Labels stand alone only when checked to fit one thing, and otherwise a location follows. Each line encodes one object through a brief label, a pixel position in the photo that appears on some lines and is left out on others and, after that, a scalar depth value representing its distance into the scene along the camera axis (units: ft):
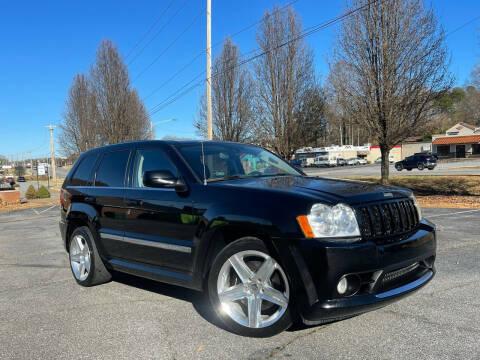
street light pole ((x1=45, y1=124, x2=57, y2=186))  175.46
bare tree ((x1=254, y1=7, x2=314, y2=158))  58.44
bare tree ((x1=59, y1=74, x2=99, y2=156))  118.59
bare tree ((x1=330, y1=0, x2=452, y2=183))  40.32
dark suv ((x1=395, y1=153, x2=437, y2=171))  129.90
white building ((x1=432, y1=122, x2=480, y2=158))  210.53
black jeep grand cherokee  9.40
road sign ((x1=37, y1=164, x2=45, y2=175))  125.80
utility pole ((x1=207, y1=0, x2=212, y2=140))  59.41
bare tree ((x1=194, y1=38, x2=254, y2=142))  68.13
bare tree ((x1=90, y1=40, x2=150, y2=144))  92.73
